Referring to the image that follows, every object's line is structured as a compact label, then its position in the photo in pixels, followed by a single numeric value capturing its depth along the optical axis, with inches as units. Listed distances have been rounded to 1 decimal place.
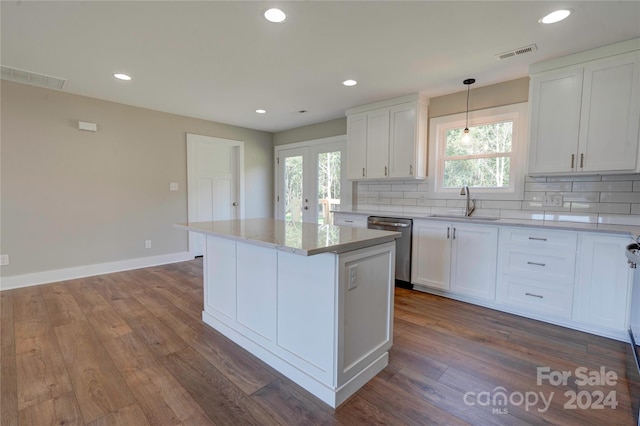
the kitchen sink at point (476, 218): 126.8
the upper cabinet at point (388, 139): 144.6
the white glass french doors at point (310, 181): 199.8
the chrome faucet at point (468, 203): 137.7
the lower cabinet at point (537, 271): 99.8
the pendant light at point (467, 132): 126.2
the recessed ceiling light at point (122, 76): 121.6
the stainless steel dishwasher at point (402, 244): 137.6
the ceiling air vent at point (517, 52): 97.9
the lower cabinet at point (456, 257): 116.3
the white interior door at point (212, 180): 194.5
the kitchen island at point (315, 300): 64.0
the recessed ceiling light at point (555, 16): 77.8
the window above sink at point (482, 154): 126.0
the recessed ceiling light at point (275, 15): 78.1
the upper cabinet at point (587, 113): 93.7
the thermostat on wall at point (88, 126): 149.4
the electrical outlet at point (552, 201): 116.6
